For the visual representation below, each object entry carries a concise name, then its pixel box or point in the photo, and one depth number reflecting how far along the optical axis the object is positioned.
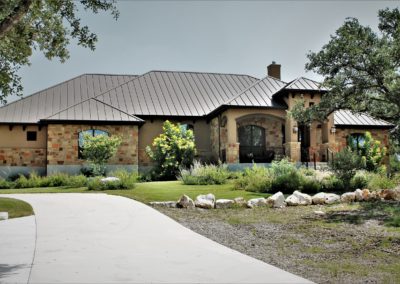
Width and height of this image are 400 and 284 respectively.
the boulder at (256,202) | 13.58
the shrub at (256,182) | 16.78
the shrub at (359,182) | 17.19
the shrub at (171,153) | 23.02
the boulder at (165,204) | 13.30
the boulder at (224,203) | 13.50
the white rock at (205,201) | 13.23
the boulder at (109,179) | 18.06
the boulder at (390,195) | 15.08
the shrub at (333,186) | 17.05
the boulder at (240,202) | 13.71
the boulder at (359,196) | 15.05
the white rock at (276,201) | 13.76
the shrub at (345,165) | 16.84
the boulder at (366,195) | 15.11
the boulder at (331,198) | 14.68
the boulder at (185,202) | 13.20
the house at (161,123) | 24.33
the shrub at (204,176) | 18.97
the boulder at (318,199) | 14.58
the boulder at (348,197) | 14.86
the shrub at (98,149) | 22.58
